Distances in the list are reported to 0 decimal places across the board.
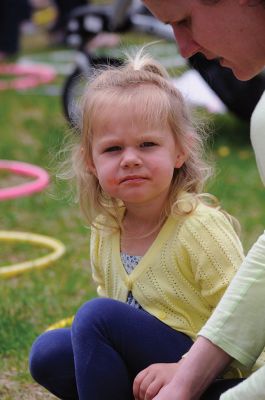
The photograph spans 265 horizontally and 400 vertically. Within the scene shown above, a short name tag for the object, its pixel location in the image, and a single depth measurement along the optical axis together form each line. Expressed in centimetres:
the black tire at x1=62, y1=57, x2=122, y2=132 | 1321
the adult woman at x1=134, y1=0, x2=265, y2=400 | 374
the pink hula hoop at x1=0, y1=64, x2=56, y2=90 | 1821
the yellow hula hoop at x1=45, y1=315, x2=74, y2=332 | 632
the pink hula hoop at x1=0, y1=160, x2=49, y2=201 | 1053
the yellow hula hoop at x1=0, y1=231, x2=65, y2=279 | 796
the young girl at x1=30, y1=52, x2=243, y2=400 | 462
